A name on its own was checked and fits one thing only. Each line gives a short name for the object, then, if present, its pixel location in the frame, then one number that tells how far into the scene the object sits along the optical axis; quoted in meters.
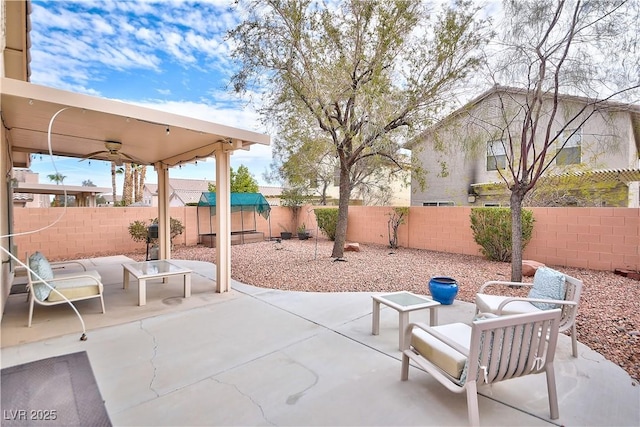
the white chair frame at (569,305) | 3.07
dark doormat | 2.23
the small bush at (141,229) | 9.62
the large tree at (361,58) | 6.54
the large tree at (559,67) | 4.58
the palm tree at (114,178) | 16.17
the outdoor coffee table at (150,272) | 4.75
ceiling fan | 5.84
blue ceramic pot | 4.72
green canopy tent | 11.51
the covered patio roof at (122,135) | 3.55
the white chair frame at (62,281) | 3.92
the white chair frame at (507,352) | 2.06
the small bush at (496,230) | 7.72
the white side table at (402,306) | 3.40
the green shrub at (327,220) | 12.30
